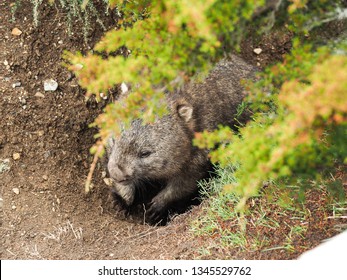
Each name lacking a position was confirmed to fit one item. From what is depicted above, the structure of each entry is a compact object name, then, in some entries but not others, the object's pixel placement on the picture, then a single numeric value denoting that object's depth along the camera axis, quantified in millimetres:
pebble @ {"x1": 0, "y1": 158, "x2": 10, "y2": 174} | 8955
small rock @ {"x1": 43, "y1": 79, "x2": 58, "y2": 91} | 9648
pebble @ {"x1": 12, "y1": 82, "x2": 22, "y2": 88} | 9399
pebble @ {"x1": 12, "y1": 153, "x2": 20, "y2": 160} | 9109
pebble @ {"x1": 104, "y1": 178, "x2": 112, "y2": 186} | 10062
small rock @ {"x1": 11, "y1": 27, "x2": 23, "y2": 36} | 9586
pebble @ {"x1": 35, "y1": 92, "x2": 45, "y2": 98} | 9555
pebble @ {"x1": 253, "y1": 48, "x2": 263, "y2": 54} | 11492
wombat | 8453
